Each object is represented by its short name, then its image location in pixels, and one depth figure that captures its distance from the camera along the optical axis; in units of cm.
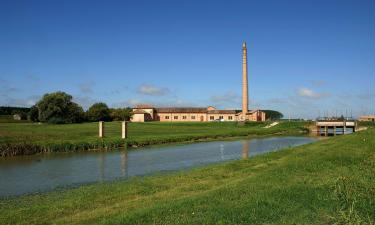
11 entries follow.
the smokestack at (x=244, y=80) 10262
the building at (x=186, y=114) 13488
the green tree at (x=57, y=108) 8856
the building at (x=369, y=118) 13165
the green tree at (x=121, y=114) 11875
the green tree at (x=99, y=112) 10875
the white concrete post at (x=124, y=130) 4741
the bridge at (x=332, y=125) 8775
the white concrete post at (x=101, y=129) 4698
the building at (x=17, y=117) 12150
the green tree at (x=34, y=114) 10195
